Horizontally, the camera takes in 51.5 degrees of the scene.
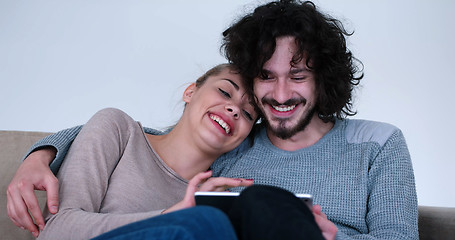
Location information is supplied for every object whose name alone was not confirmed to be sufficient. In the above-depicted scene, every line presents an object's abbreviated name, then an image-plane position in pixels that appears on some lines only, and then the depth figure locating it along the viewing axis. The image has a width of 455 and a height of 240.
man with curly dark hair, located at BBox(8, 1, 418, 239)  1.59
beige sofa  1.75
